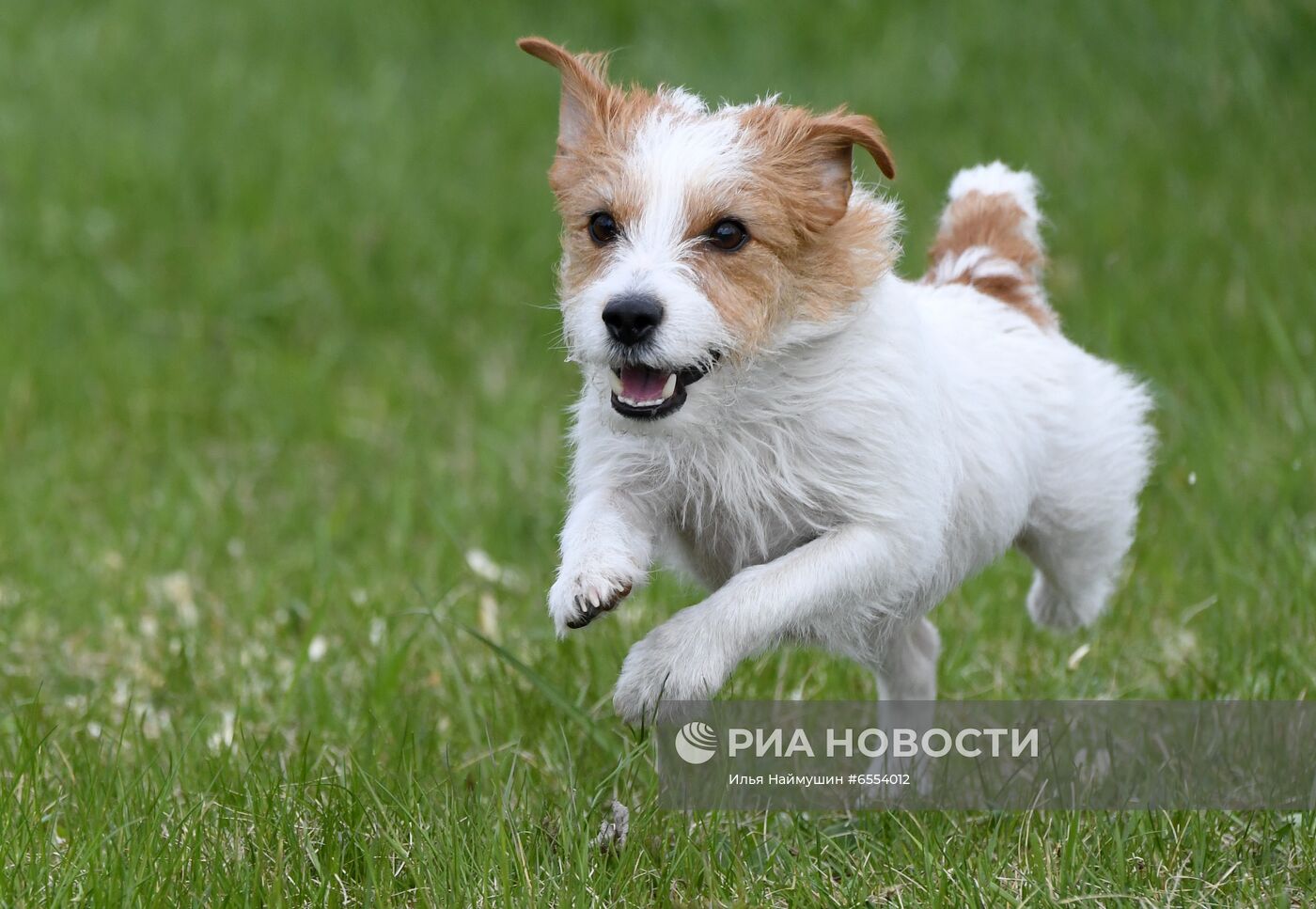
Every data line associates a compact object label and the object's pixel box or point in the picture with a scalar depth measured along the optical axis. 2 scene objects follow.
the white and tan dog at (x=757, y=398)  6.98
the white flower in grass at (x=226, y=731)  9.56
